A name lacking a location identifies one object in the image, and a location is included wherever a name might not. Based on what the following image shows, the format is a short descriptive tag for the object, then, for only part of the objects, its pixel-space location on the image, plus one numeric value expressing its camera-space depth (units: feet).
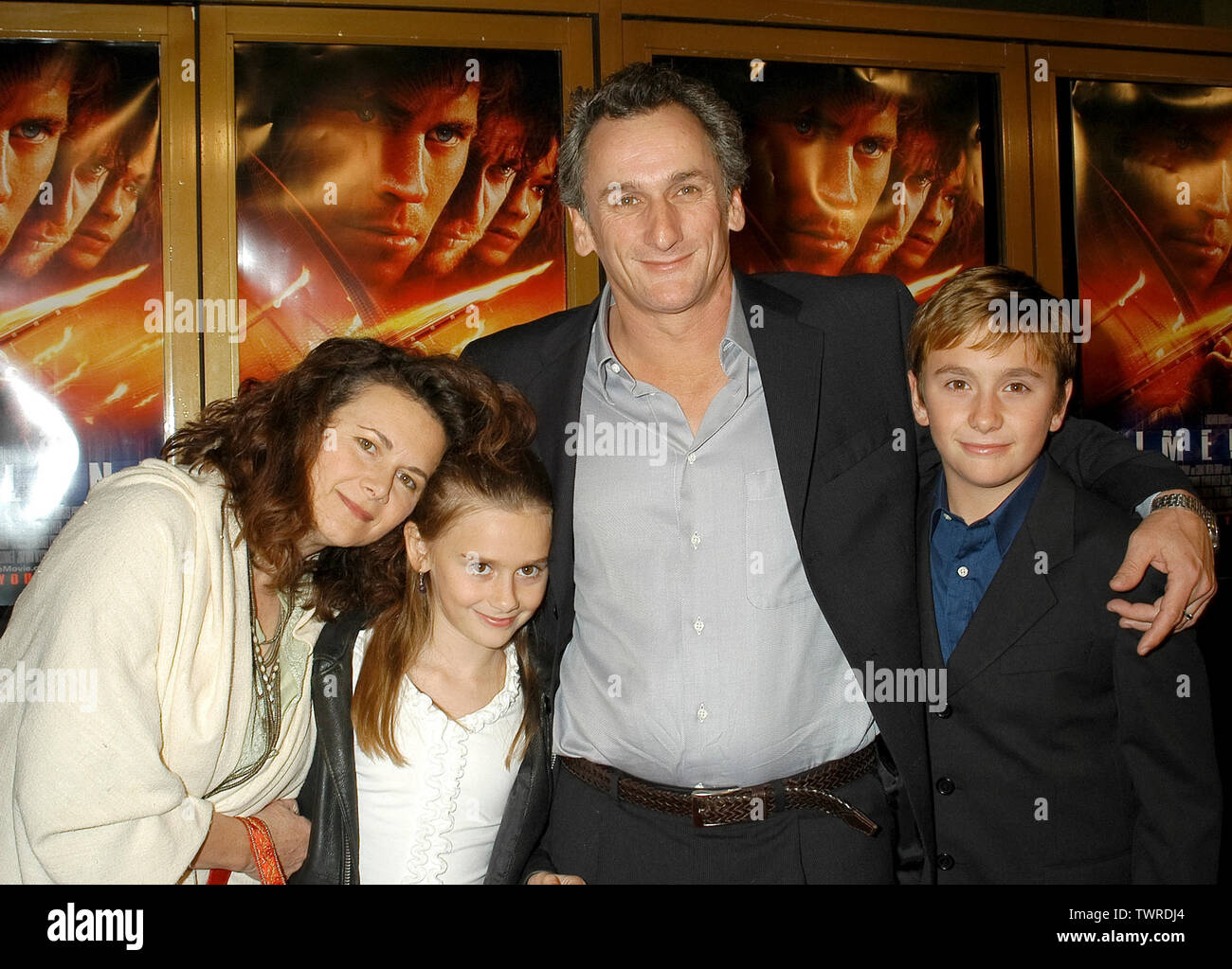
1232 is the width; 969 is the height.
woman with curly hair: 4.94
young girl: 6.05
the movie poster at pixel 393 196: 10.02
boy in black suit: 5.28
